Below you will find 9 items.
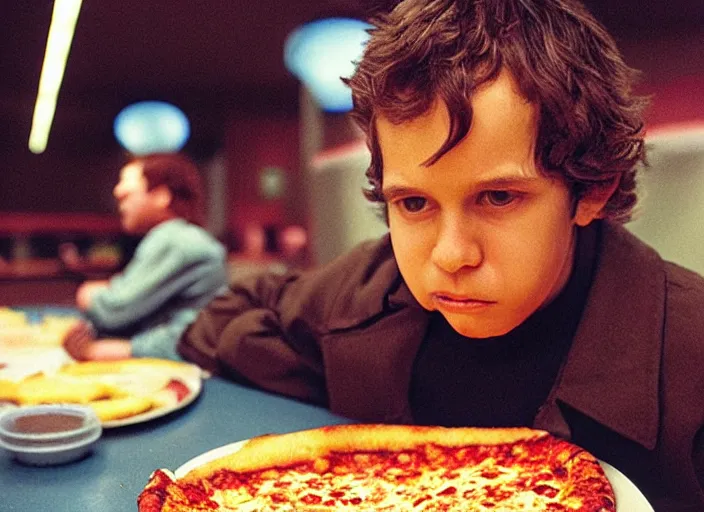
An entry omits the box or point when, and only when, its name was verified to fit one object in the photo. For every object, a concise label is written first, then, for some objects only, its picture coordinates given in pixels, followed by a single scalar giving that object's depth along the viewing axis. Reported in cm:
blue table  73
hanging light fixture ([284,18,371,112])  211
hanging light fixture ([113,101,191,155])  572
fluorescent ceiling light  156
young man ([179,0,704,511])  66
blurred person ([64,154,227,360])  184
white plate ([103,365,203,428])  92
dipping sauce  84
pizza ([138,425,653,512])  67
